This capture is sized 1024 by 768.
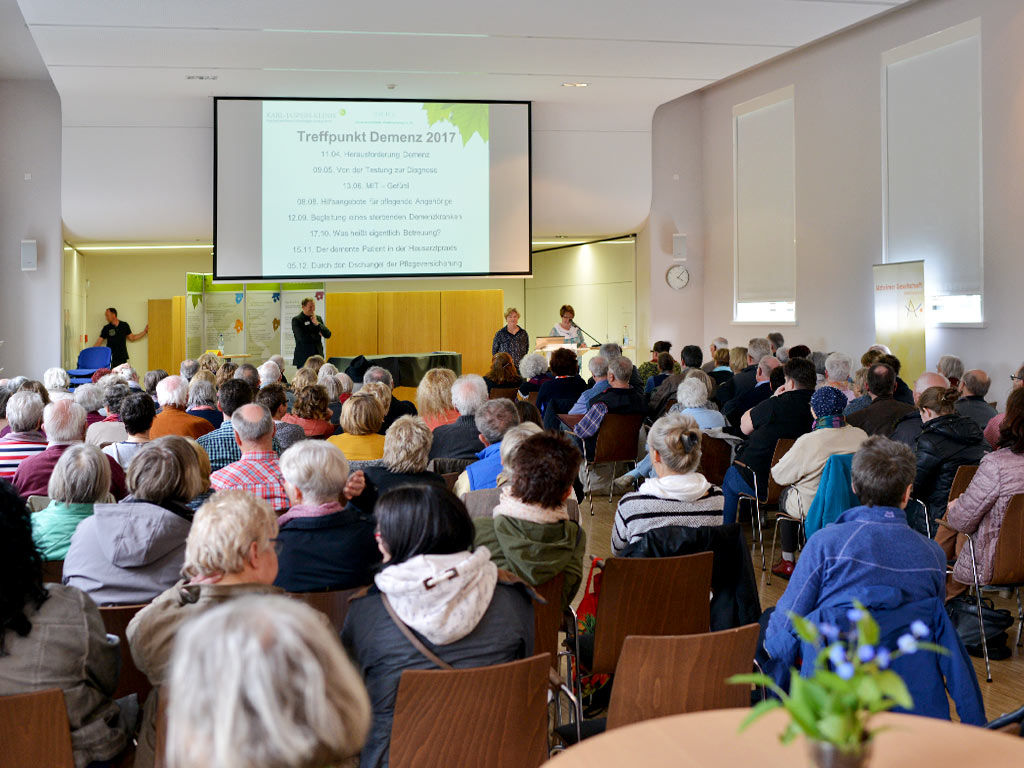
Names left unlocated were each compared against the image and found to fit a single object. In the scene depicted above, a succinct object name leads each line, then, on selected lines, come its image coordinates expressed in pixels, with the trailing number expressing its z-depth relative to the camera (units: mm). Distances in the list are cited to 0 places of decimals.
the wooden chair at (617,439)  7254
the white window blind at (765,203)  12539
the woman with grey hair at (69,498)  3332
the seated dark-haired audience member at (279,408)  5098
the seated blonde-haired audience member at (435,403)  6078
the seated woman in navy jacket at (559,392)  8180
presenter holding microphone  12445
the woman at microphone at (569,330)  12727
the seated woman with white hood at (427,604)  2307
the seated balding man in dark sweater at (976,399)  6012
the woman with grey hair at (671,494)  3568
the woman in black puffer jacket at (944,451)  4949
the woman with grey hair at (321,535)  3088
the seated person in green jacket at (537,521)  3125
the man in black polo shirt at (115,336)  14438
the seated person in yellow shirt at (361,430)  4949
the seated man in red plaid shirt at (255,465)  4133
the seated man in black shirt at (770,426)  5855
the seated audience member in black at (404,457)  4086
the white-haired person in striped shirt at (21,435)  4859
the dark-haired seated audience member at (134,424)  4816
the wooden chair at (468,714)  2191
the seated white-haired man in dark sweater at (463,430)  5293
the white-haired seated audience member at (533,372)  8906
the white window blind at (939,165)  9438
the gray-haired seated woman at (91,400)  6277
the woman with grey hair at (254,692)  1160
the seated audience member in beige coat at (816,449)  5156
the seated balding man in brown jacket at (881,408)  5793
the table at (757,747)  1812
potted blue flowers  1440
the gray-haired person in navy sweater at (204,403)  6160
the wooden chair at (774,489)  5809
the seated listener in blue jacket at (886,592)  2625
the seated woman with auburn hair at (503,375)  8969
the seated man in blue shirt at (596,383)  7746
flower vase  1505
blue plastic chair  12617
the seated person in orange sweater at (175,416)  5660
